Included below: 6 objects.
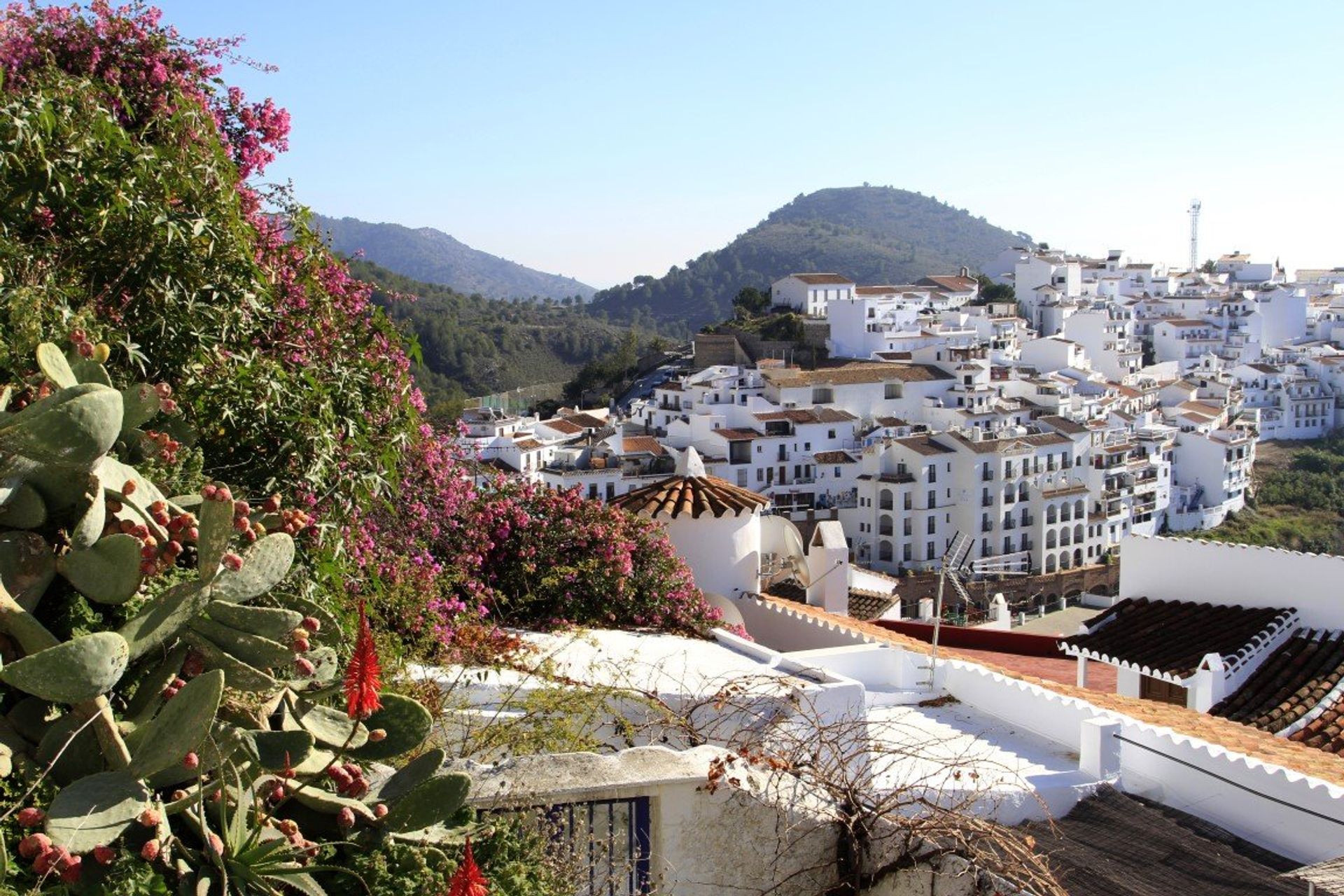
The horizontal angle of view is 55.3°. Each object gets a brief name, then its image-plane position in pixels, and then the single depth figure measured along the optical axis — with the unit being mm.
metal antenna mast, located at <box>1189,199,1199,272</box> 121250
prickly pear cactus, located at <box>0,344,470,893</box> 3375
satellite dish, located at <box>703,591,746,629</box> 10891
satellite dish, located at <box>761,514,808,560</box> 13007
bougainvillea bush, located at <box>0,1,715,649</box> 5414
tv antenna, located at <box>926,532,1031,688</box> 12427
